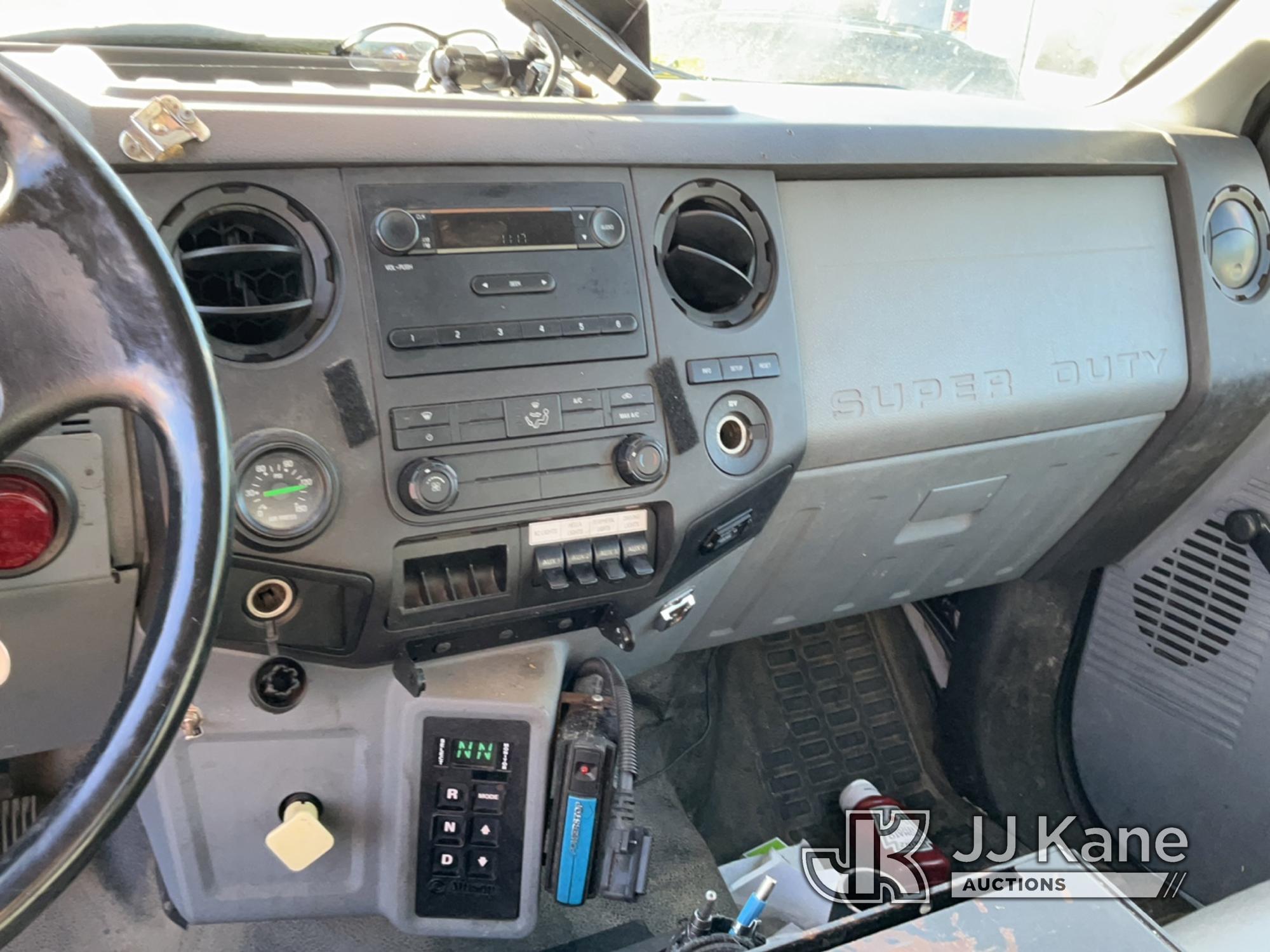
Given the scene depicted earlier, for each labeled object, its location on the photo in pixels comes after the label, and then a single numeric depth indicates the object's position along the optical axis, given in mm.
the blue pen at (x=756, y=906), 1180
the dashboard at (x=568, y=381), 1048
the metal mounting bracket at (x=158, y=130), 958
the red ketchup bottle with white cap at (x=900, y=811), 1943
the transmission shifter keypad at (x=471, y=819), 1241
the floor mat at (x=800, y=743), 2051
